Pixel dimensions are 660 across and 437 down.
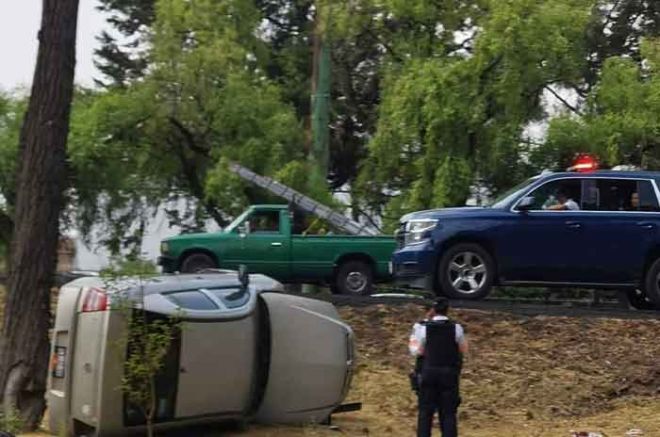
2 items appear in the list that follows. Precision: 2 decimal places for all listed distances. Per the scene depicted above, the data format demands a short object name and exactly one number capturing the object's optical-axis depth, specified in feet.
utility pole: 98.43
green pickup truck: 70.59
